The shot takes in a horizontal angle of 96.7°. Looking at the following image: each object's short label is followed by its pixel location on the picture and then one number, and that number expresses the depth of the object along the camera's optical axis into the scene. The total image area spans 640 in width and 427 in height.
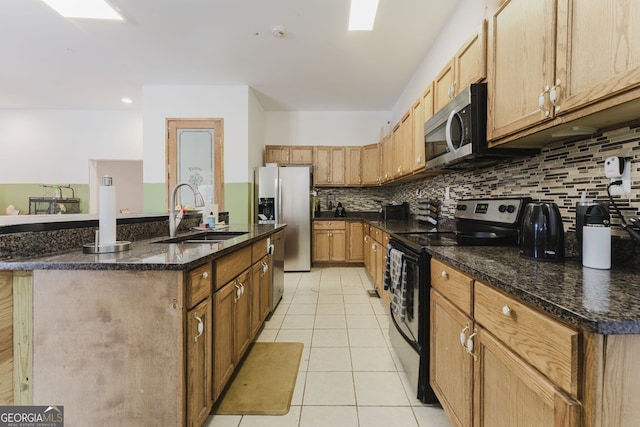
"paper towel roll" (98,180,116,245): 1.39
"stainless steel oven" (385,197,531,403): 1.56
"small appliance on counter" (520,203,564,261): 1.16
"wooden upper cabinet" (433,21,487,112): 1.62
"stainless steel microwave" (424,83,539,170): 1.64
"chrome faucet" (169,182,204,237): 2.06
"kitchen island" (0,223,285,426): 1.12
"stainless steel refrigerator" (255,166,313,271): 4.54
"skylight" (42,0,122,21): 2.52
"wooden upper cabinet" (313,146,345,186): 5.14
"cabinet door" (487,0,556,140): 1.15
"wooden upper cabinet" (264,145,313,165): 5.14
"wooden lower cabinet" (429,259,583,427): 0.68
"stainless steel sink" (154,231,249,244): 2.22
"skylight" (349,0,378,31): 2.48
